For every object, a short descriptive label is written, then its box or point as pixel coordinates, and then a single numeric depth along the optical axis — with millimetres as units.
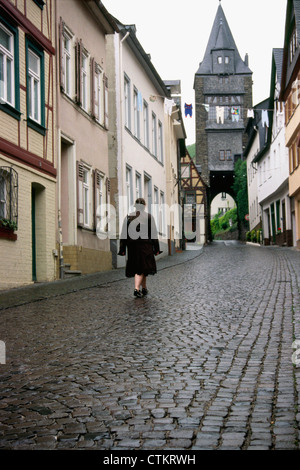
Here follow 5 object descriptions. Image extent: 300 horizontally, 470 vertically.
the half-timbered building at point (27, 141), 13188
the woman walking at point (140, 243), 11500
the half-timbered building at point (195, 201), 61531
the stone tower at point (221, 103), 75812
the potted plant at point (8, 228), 12789
